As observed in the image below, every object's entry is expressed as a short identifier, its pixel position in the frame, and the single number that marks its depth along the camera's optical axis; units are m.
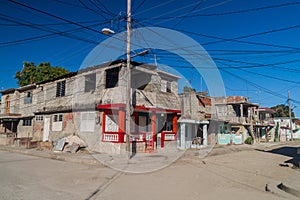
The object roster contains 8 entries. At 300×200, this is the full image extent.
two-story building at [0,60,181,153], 15.98
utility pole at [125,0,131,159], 12.54
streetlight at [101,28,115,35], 11.87
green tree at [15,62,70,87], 34.09
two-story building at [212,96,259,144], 28.41
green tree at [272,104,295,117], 70.50
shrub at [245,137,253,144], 30.08
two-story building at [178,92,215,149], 20.88
